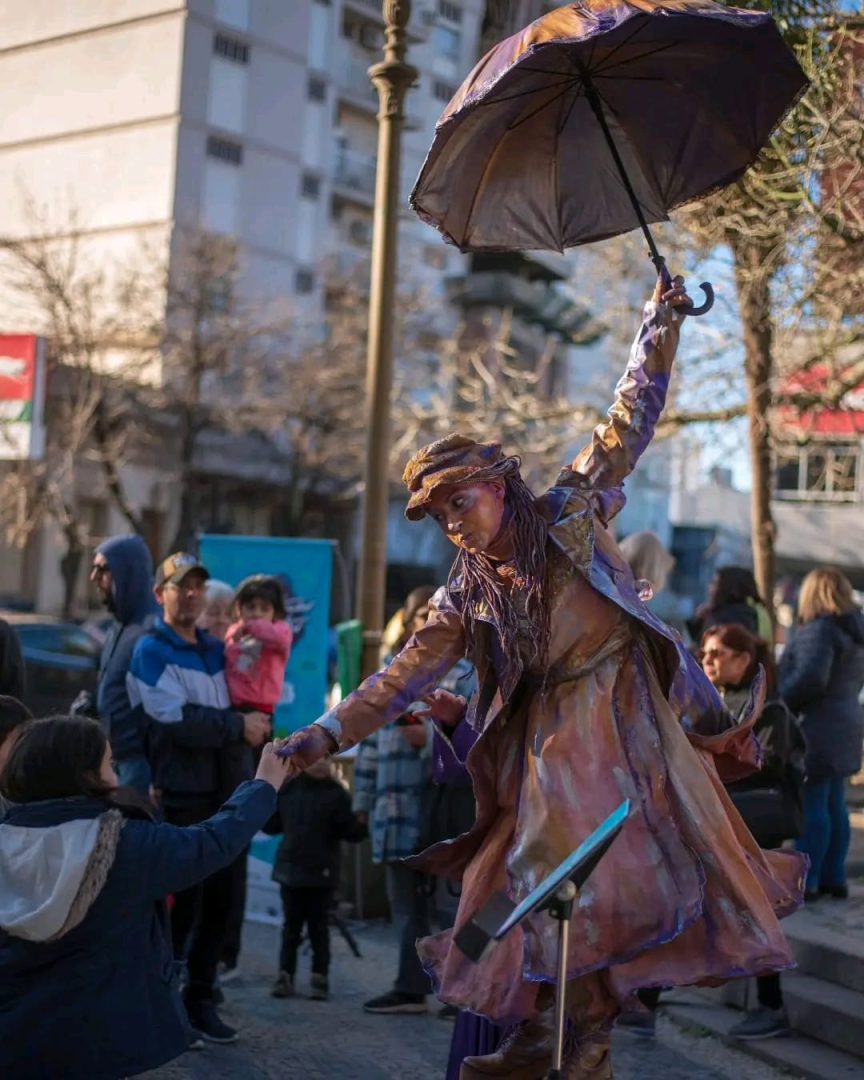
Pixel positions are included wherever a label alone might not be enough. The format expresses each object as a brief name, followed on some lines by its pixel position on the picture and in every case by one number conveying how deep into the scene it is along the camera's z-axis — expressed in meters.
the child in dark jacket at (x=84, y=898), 3.84
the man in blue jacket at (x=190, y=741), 6.17
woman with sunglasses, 6.06
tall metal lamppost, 9.46
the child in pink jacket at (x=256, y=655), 6.77
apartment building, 37.25
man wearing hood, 6.36
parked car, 16.13
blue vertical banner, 9.38
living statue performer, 3.71
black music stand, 2.74
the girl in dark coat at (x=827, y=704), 7.78
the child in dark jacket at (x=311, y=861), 7.00
